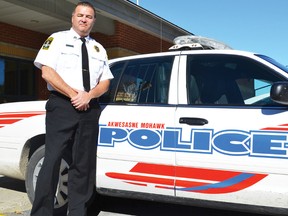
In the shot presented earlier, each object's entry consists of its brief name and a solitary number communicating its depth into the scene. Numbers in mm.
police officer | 3664
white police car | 3330
